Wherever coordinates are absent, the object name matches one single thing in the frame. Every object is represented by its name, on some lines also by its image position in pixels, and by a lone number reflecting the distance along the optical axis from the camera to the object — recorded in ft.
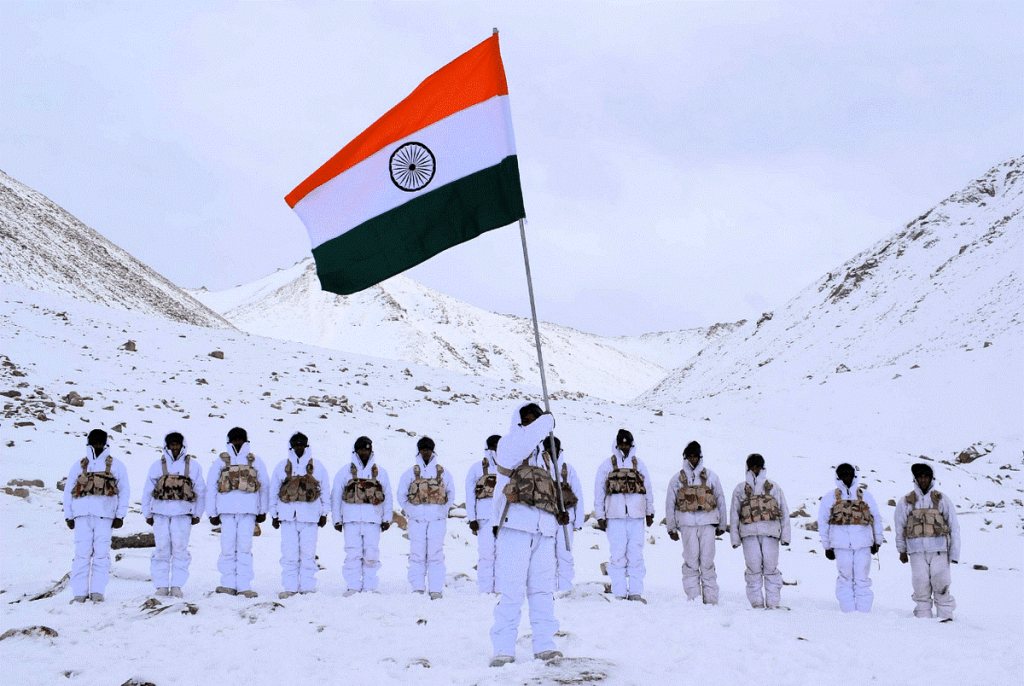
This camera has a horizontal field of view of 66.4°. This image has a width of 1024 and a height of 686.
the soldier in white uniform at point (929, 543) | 29.81
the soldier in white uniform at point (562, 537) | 30.40
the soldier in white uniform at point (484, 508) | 34.58
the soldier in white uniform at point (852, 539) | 31.07
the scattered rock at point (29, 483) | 45.57
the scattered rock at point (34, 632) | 22.39
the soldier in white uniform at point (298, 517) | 32.07
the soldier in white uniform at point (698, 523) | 31.68
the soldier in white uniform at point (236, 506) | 31.24
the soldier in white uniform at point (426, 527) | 34.01
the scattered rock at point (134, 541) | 37.88
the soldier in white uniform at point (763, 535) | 31.04
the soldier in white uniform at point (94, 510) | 28.45
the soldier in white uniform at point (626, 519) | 31.89
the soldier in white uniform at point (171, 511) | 30.27
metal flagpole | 21.37
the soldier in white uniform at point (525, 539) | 20.44
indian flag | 28.40
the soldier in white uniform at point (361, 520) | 33.32
